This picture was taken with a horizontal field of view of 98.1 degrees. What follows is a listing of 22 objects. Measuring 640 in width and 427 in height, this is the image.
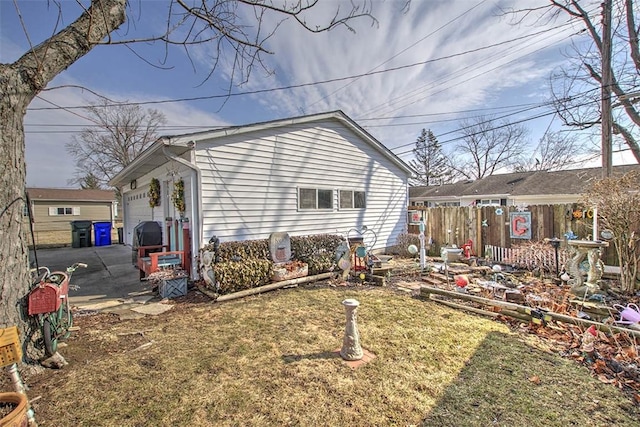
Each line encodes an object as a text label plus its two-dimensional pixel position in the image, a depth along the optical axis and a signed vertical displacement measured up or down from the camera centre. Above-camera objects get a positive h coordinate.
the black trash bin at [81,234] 13.54 -0.65
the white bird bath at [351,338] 3.02 -1.39
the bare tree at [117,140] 25.05 +7.37
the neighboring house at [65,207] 23.76 +1.21
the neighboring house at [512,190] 17.52 +1.34
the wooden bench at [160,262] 5.73 -0.95
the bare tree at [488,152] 30.39 +6.34
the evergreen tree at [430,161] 33.69 +5.88
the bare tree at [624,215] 5.07 -0.22
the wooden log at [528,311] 3.33 -1.50
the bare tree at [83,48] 2.60 +1.99
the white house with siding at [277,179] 6.03 +0.98
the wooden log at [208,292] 5.23 -1.48
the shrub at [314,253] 6.89 -1.01
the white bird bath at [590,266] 4.91 -1.12
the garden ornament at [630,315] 3.30 -1.34
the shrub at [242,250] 5.74 -0.75
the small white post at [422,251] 7.22 -1.09
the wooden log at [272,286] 5.29 -1.54
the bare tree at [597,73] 8.44 +4.50
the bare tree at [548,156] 24.84 +5.01
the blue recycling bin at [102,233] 14.11 -0.69
